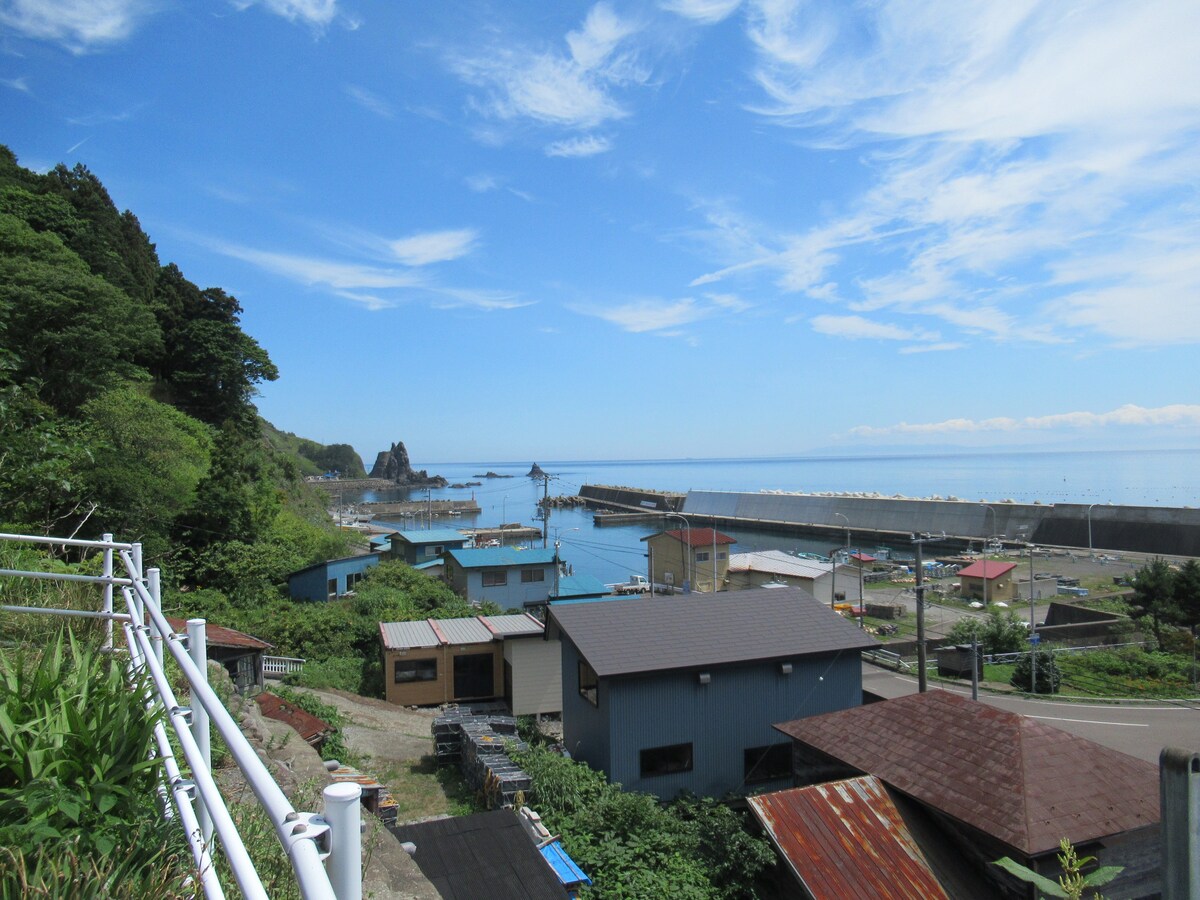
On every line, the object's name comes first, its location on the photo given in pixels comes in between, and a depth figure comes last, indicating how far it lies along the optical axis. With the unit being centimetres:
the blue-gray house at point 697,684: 1198
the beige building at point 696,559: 3766
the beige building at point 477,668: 1750
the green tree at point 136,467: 1880
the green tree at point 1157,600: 2514
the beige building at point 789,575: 3438
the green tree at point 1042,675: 2044
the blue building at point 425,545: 3488
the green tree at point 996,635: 2495
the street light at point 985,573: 3578
